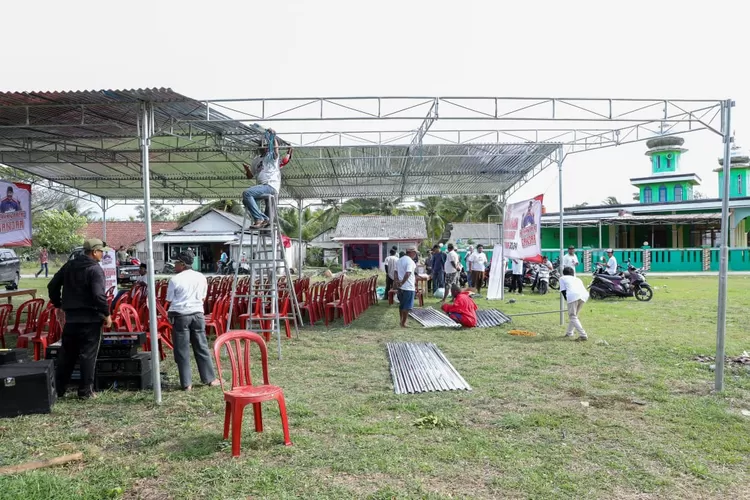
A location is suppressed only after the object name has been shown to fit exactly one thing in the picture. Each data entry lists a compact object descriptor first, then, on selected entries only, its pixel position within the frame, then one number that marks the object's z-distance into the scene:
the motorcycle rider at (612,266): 15.15
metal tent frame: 6.60
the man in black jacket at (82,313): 5.24
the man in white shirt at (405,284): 9.66
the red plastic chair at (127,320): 6.73
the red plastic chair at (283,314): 7.61
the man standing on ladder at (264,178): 7.82
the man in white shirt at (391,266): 13.06
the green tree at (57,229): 29.88
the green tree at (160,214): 52.56
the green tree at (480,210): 40.00
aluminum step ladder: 7.86
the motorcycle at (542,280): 16.27
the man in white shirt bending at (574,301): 8.38
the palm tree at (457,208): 42.44
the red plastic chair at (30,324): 6.84
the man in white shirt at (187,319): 5.57
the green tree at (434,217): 39.90
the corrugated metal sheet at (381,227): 33.88
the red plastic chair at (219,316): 7.93
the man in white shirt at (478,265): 15.64
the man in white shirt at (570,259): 15.63
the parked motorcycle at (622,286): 14.06
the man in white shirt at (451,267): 14.51
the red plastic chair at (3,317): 7.55
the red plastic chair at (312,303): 10.32
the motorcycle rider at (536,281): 16.68
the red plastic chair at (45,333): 6.45
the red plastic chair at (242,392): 3.80
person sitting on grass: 9.66
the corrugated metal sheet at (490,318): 10.09
